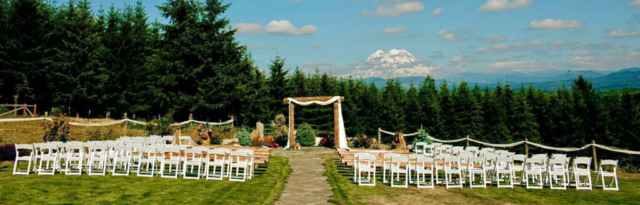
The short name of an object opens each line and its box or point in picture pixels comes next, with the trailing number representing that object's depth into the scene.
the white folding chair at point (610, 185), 9.80
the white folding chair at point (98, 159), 10.45
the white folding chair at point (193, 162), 10.42
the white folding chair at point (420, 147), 14.98
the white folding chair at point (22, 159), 10.09
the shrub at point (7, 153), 12.97
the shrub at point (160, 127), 18.56
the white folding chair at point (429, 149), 14.72
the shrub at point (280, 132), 24.12
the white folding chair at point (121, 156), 10.55
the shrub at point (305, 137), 22.84
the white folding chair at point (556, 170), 10.13
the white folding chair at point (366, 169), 10.15
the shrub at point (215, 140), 20.09
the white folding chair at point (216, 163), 10.33
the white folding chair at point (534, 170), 10.14
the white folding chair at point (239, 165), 10.27
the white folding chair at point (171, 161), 10.38
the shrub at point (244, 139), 20.05
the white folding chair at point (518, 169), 10.40
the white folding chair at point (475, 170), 9.99
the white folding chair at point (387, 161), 10.41
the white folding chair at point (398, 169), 9.89
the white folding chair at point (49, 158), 10.13
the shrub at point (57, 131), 14.62
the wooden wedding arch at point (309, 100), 21.28
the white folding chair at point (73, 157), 10.38
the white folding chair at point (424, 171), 9.82
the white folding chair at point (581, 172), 10.16
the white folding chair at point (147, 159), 10.43
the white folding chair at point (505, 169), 10.08
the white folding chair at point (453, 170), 9.85
